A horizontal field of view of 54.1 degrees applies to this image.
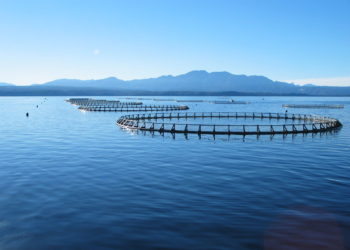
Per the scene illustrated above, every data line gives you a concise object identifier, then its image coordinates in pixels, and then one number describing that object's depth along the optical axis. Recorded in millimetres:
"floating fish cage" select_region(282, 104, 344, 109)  194225
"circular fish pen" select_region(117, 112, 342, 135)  65625
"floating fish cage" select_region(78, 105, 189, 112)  154438
